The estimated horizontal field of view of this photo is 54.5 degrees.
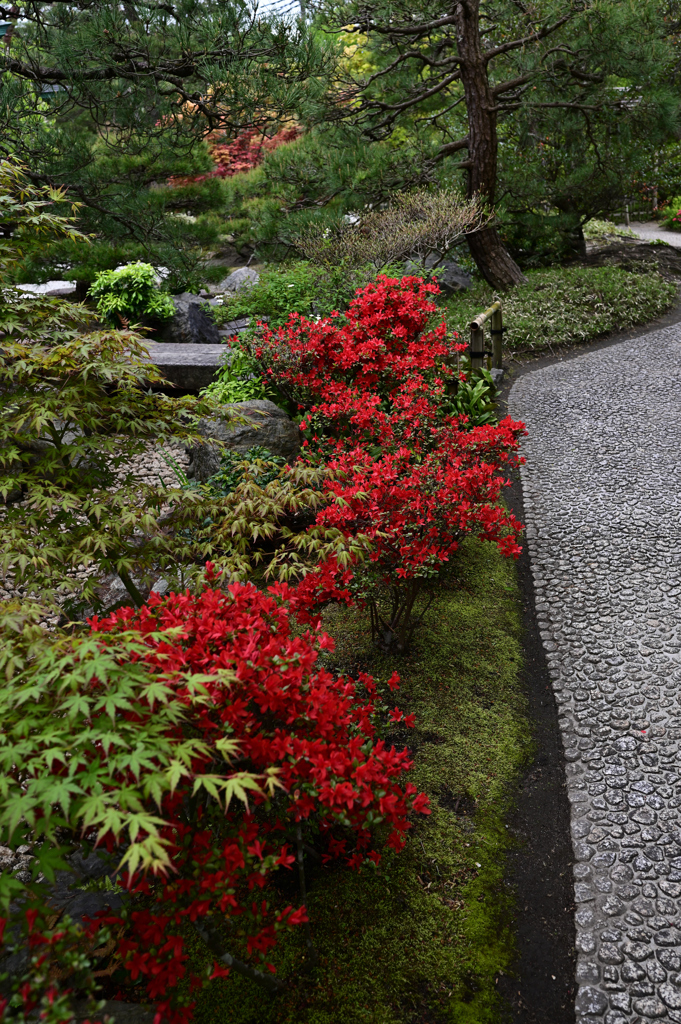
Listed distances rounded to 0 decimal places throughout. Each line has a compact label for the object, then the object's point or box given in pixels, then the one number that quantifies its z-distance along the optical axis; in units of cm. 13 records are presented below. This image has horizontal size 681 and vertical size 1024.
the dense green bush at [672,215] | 1465
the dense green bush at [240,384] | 549
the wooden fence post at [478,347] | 639
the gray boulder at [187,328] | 799
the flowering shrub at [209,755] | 146
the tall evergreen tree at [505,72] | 888
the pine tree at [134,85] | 547
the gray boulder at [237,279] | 1025
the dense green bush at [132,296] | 777
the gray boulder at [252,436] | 498
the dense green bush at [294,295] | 652
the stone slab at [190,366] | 632
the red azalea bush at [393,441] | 320
